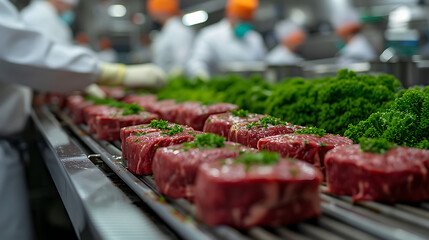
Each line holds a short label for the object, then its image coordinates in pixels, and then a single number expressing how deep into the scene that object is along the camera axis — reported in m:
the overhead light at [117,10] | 10.81
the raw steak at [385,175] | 1.22
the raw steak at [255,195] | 1.06
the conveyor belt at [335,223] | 1.04
